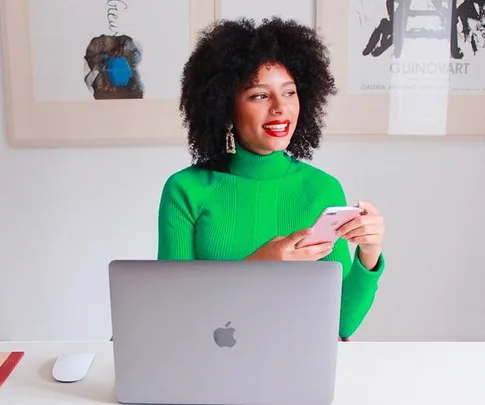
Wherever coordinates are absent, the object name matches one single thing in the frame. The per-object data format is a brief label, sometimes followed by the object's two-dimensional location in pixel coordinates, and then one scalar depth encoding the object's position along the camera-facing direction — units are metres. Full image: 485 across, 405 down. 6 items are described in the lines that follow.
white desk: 1.02
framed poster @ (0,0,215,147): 2.17
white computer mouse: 1.08
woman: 1.46
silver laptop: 0.92
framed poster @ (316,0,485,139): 2.16
